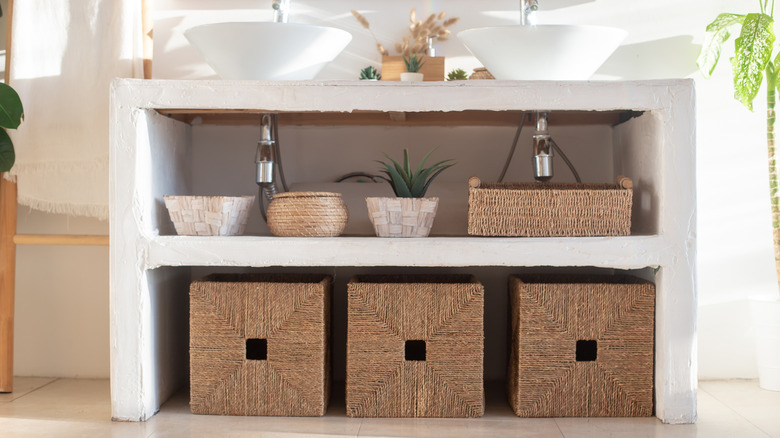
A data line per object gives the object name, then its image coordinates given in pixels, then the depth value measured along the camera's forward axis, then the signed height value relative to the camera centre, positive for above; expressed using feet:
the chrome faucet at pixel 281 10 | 5.94 +1.70
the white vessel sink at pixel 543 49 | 5.25 +1.23
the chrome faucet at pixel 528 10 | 6.00 +1.70
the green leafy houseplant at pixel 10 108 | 5.67 +0.86
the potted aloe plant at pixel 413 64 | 5.93 +1.25
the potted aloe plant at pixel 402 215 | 5.33 -0.01
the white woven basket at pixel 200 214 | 5.42 +0.01
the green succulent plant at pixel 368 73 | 6.21 +1.23
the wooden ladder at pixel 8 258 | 6.20 -0.37
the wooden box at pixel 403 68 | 5.98 +1.22
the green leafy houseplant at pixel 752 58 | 5.82 +1.28
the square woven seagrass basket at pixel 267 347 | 5.37 -1.00
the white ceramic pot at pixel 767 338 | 6.13 -1.10
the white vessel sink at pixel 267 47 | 5.27 +1.25
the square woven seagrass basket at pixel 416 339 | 5.34 -1.00
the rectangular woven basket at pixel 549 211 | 5.35 +0.01
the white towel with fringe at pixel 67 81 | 6.06 +1.14
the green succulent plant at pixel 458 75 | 6.14 +1.19
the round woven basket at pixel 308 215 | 5.38 -0.01
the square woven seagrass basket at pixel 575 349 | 5.36 -1.03
